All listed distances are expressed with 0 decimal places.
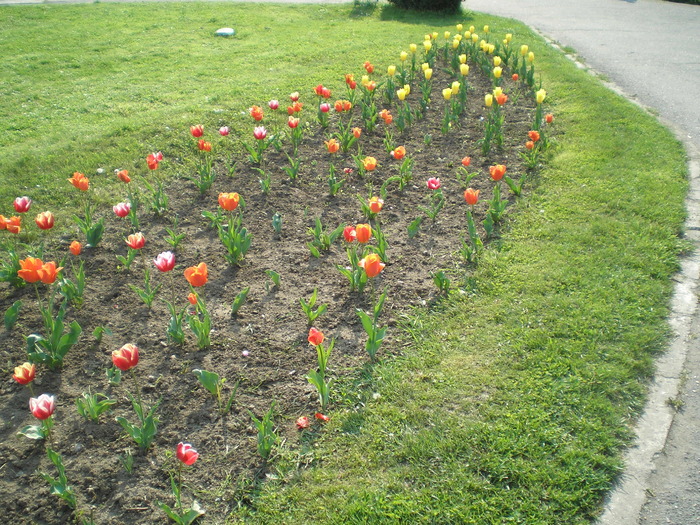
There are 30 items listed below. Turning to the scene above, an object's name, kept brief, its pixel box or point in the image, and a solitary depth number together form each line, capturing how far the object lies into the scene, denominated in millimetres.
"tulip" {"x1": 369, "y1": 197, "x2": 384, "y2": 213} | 4023
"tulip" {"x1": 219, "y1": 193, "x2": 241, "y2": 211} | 3959
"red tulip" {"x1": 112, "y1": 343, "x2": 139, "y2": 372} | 2691
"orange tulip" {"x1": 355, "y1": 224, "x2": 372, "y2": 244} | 3547
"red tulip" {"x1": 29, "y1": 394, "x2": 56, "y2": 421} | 2539
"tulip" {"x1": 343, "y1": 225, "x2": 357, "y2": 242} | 3723
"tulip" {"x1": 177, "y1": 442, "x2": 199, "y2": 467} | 2422
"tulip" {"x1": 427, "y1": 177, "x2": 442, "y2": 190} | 4414
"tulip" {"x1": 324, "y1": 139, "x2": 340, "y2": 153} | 5047
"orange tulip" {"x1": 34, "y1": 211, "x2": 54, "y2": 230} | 3740
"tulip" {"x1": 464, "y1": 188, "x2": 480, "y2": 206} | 4219
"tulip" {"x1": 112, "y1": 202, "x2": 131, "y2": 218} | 3972
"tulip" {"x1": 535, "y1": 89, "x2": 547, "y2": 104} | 5852
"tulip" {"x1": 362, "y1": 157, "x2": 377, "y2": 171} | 4730
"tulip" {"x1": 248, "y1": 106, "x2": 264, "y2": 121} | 5125
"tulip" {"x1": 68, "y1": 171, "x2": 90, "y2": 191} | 4168
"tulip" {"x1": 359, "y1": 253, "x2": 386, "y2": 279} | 3307
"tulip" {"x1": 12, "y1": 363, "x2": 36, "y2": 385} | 2693
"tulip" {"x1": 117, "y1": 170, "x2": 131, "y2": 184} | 4270
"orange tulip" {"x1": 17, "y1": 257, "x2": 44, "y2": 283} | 3146
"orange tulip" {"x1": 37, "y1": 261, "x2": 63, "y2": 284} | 3184
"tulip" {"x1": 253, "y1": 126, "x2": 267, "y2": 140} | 4930
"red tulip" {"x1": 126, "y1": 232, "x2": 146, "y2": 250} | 3564
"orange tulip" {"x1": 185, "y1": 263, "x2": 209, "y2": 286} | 3215
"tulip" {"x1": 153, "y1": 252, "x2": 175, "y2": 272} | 3248
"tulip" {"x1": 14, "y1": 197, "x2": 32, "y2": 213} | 3795
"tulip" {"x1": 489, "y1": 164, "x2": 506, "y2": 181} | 4465
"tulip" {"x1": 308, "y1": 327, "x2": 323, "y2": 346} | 2883
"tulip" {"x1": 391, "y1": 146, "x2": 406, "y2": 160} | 4852
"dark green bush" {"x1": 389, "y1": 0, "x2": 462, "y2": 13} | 11711
